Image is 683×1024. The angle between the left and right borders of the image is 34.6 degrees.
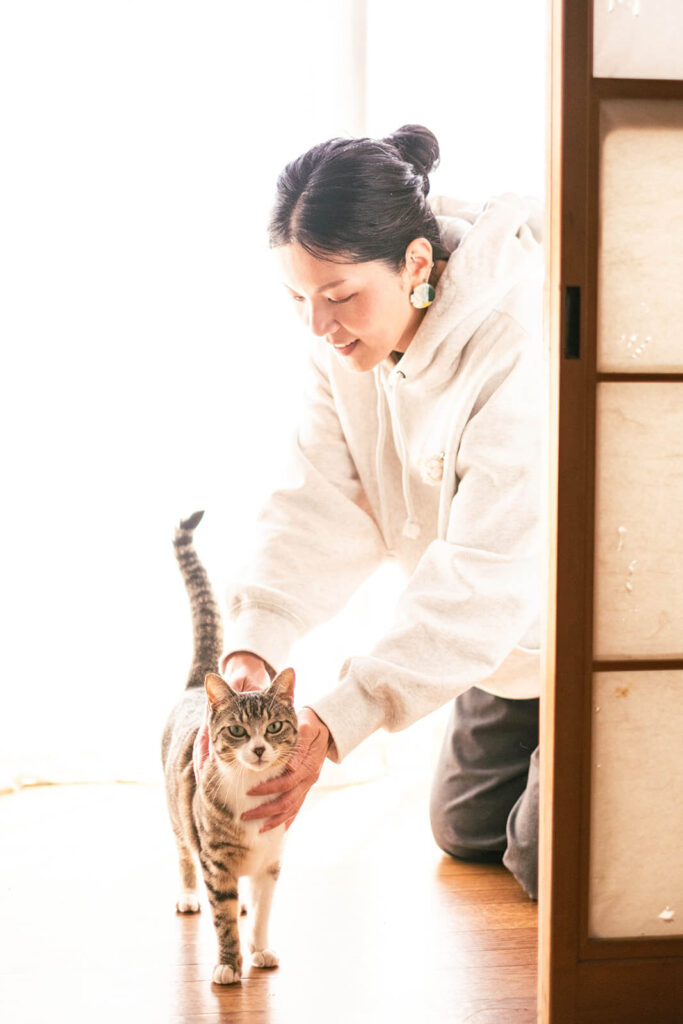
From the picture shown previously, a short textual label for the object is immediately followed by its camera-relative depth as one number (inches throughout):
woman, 61.8
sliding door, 52.2
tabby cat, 61.3
